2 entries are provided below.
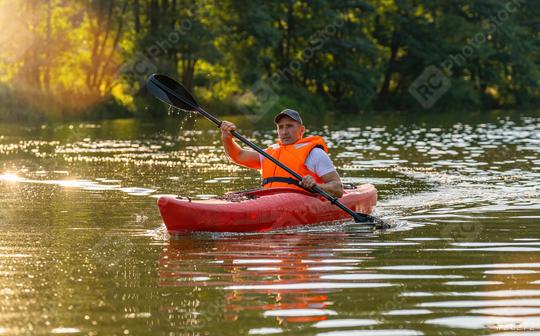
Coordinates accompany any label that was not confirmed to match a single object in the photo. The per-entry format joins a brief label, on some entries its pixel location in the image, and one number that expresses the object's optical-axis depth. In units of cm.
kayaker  1952
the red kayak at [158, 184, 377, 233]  1780
